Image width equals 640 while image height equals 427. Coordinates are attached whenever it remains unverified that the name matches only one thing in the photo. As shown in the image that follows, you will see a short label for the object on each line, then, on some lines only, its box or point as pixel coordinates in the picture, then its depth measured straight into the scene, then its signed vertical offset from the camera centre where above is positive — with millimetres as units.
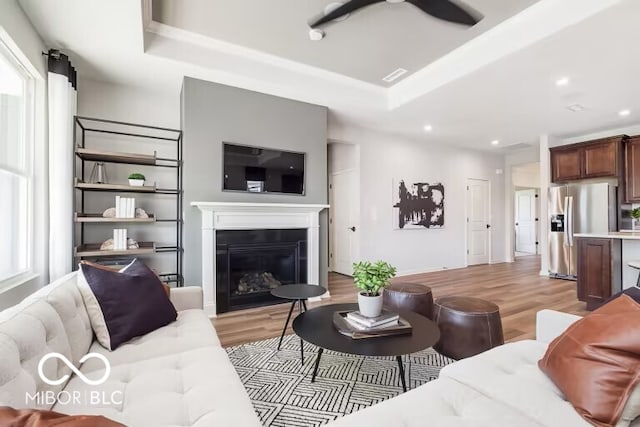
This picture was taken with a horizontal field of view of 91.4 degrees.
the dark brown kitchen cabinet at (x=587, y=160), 4949 +941
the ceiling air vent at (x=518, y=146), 6383 +1472
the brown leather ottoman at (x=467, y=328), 2150 -787
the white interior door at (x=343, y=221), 5582 -76
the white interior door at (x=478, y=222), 6801 -130
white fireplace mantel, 3420 -61
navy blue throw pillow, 1615 -472
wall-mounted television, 3643 +584
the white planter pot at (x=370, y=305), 1844 -526
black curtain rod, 2756 +1391
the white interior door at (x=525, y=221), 9641 -160
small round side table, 2461 -626
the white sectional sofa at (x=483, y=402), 1014 -664
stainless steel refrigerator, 5059 -21
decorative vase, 3248 +468
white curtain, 2717 +429
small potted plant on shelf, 3260 +400
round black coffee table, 1583 -673
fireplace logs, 3783 -817
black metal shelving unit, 3033 +305
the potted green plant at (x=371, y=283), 1829 -391
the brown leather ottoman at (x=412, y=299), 2641 -710
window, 2240 +392
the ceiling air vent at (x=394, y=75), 3824 +1793
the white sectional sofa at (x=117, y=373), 1005 -658
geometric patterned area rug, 1714 -1064
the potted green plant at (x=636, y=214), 4242 +20
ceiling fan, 2322 +1588
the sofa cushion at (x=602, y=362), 974 -502
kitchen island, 3445 -566
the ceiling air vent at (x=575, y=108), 4246 +1503
